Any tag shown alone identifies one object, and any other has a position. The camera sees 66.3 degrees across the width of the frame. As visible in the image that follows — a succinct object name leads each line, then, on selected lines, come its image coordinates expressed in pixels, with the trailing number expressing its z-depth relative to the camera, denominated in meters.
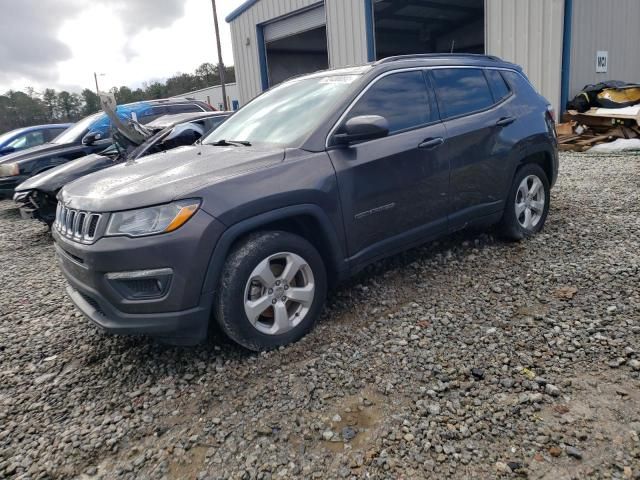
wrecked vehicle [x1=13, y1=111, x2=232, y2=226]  6.22
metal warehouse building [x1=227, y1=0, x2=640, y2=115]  10.98
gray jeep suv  2.65
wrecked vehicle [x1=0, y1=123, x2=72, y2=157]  11.27
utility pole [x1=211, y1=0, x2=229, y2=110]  23.96
